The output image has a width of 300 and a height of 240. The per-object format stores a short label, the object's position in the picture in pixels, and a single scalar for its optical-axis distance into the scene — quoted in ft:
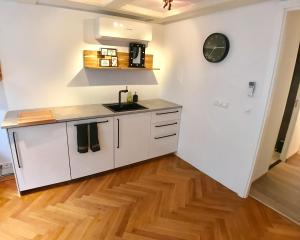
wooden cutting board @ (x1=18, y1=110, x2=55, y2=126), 6.85
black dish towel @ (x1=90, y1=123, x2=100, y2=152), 7.96
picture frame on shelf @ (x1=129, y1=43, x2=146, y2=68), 9.88
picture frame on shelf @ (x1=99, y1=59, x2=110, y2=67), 9.12
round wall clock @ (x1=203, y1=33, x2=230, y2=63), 7.91
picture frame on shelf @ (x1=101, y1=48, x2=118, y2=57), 9.24
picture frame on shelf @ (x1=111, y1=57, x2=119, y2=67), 9.47
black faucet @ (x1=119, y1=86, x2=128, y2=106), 9.81
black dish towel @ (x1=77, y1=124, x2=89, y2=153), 7.73
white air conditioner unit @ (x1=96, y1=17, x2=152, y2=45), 8.27
